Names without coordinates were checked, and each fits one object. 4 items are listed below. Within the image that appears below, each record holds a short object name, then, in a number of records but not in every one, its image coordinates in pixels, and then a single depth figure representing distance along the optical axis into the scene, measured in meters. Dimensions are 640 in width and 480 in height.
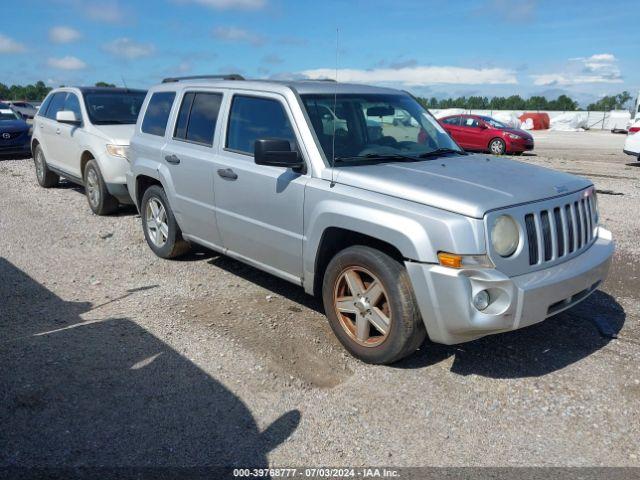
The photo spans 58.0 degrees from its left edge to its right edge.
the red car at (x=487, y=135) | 20.44
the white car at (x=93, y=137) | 8.33
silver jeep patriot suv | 3.51
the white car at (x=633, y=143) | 15.94
